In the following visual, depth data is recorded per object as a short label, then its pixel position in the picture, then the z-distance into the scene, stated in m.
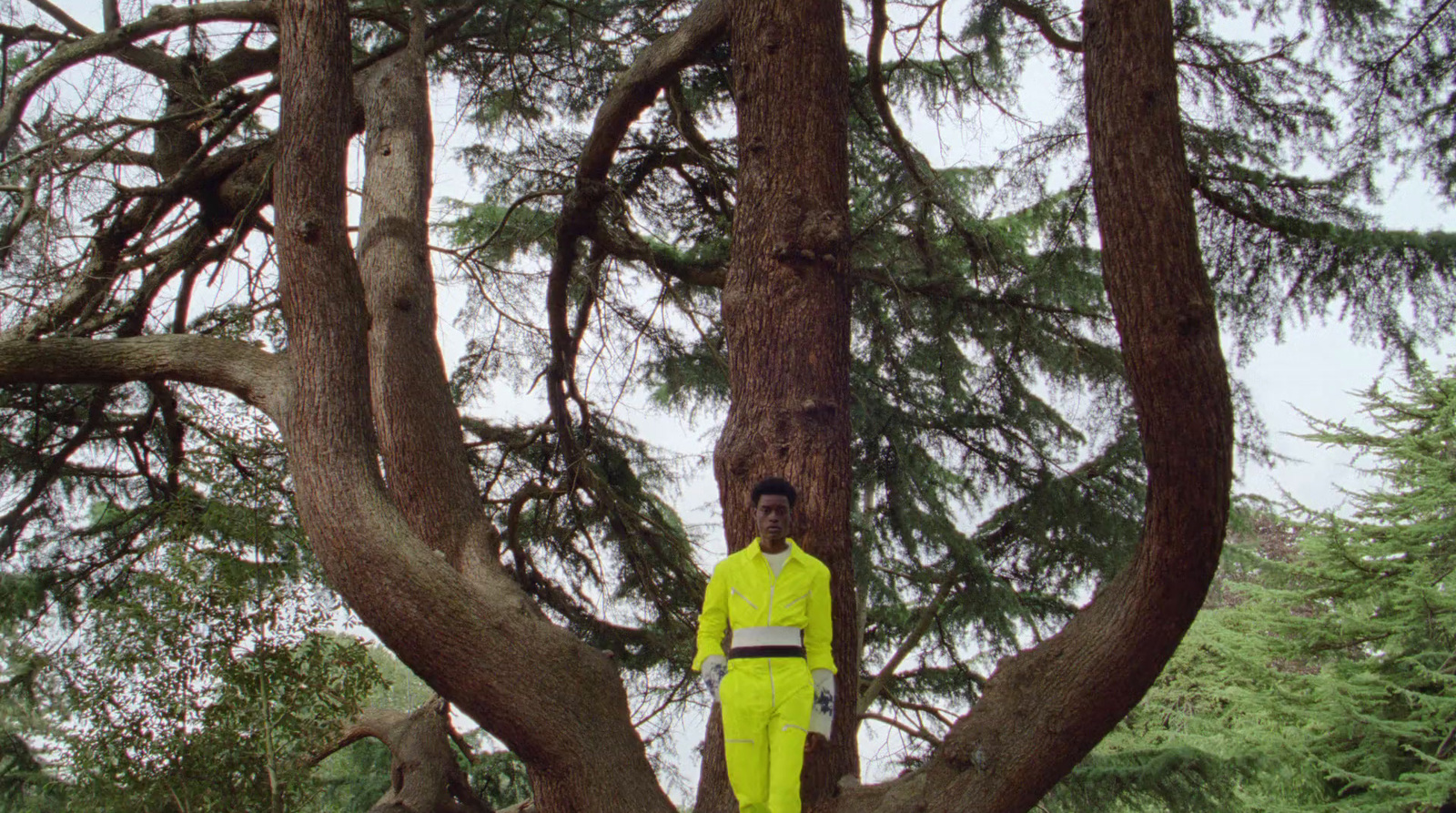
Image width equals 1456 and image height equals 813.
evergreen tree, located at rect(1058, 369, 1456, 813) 8.95
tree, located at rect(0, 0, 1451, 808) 3.71
